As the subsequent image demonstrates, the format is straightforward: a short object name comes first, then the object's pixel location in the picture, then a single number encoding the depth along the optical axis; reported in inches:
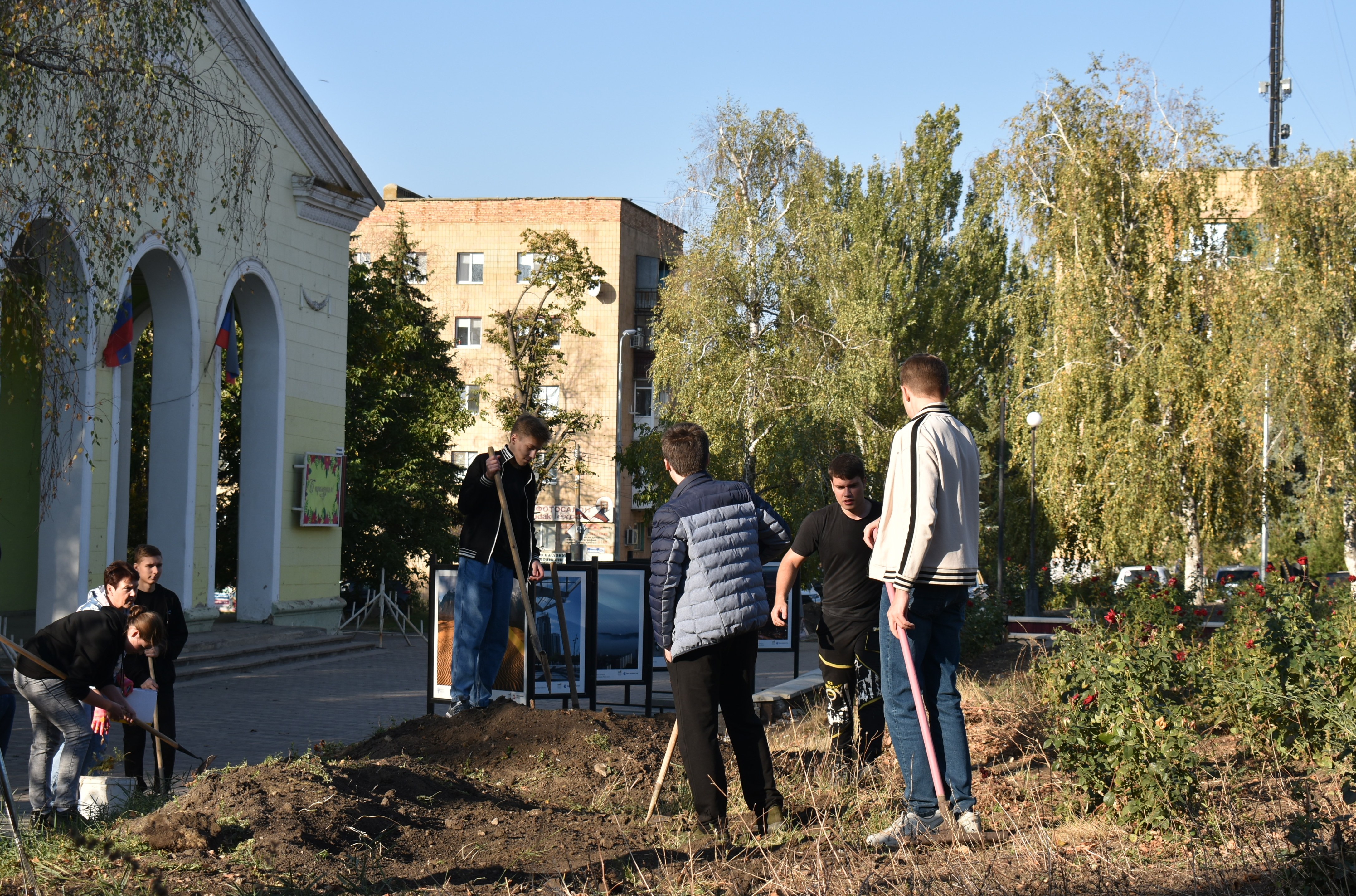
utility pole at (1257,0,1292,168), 1792.0
